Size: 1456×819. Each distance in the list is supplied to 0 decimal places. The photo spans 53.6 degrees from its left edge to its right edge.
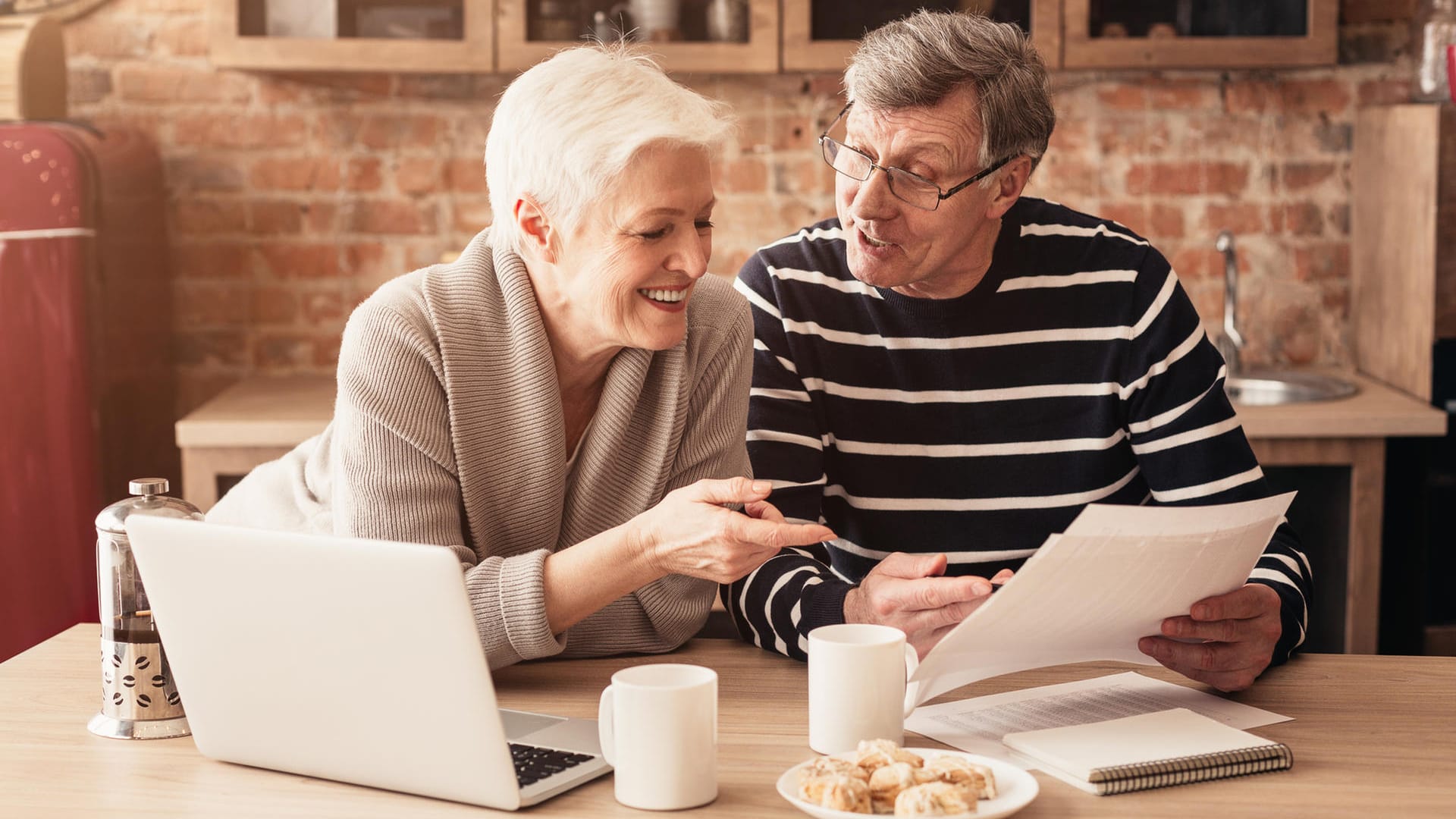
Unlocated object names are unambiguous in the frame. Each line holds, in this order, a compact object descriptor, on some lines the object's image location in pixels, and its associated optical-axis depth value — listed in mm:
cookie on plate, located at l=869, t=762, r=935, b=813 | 1046
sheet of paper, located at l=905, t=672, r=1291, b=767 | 1249
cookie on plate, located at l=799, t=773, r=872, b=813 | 1035
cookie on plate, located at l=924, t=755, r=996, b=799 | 1062
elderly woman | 1358
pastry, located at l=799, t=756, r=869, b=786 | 1069
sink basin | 2902
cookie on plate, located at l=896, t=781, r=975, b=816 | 1017
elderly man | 1724
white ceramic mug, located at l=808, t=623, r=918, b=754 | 1175
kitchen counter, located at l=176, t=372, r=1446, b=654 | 2572
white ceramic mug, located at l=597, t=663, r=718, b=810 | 1075
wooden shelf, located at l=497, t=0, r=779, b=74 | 2832
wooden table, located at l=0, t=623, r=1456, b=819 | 1103
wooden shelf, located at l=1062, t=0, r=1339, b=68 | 2846
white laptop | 1062
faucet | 3002
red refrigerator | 2564
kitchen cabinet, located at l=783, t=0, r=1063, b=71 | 2840
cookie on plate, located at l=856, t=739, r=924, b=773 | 1080
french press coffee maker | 1269
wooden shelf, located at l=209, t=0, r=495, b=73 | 2814
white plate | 1037
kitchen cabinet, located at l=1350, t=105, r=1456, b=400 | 2627
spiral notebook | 1125
